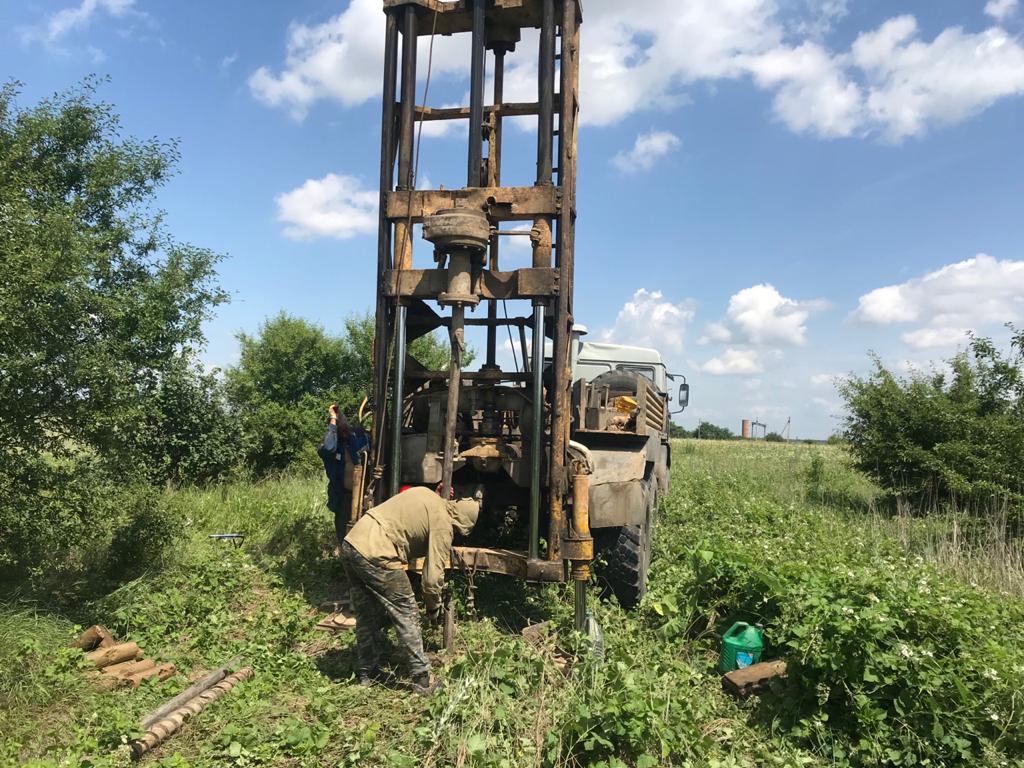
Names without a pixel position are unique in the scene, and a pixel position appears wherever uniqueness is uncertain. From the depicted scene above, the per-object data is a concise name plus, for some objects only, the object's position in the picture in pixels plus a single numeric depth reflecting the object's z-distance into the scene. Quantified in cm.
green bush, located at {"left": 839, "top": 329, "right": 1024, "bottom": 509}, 1081
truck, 590
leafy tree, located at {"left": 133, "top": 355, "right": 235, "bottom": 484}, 1268
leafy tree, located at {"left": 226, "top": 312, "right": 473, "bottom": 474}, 1549
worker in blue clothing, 640
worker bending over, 471
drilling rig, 545
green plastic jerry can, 488
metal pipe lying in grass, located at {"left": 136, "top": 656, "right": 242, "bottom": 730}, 403
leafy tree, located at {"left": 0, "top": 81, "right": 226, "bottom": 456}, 524
